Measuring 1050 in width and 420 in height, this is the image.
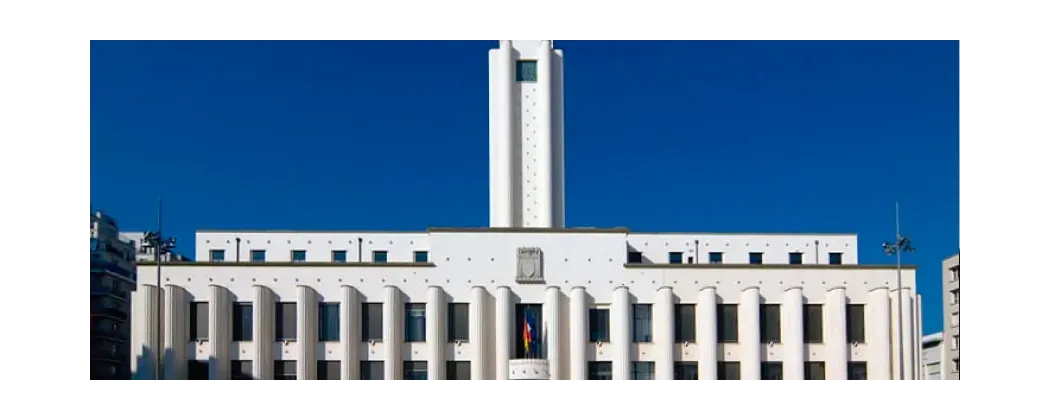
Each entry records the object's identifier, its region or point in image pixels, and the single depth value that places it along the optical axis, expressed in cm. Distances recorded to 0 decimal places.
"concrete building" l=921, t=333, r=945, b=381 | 8812
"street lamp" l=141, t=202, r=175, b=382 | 5234
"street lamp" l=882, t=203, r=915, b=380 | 5488
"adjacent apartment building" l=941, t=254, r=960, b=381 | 8125
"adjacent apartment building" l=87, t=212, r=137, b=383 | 7962
